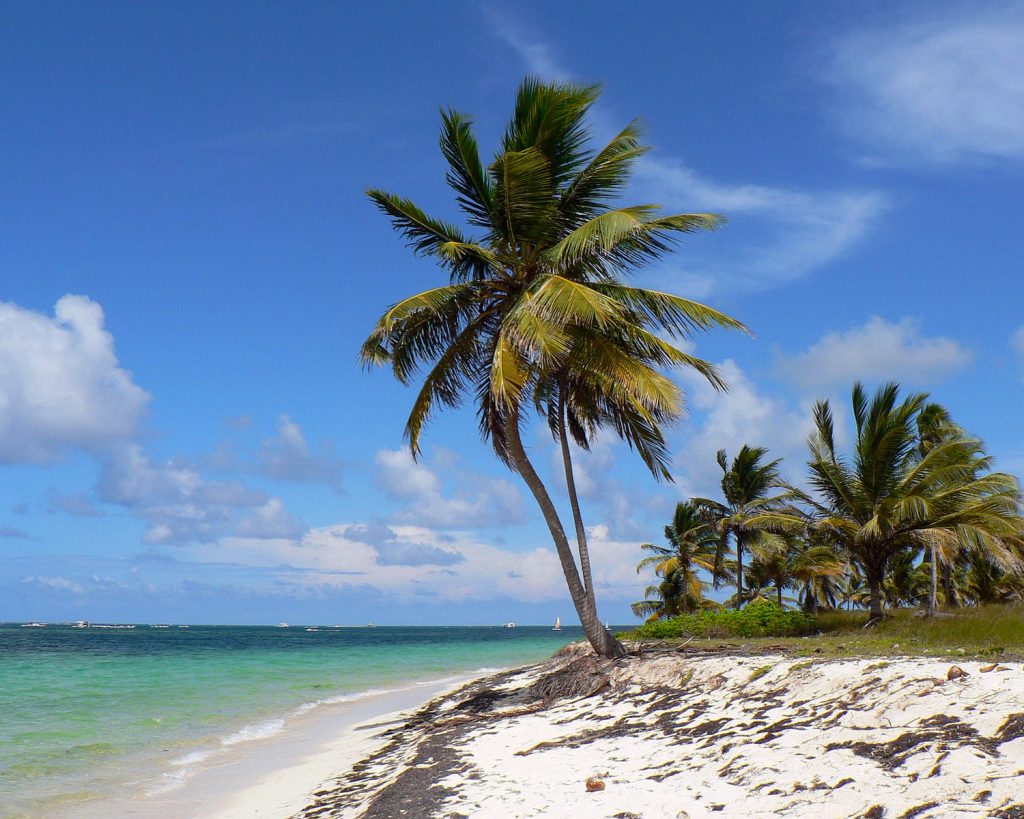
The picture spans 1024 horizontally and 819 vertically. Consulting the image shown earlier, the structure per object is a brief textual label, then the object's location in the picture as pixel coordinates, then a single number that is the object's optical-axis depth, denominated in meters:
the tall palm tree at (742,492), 28.39
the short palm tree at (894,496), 17.05
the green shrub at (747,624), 18.69
